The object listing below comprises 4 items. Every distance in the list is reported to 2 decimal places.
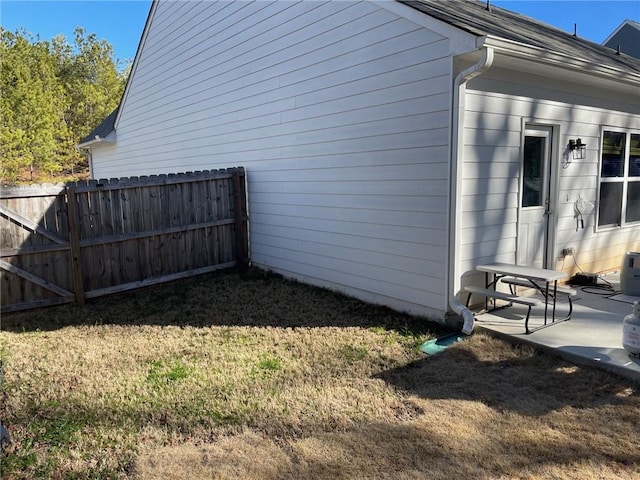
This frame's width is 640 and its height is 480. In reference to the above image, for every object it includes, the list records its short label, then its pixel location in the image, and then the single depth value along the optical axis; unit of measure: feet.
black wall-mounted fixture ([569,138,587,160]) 19.22
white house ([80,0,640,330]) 15.53
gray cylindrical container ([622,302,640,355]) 11.91
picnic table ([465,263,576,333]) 14.62
